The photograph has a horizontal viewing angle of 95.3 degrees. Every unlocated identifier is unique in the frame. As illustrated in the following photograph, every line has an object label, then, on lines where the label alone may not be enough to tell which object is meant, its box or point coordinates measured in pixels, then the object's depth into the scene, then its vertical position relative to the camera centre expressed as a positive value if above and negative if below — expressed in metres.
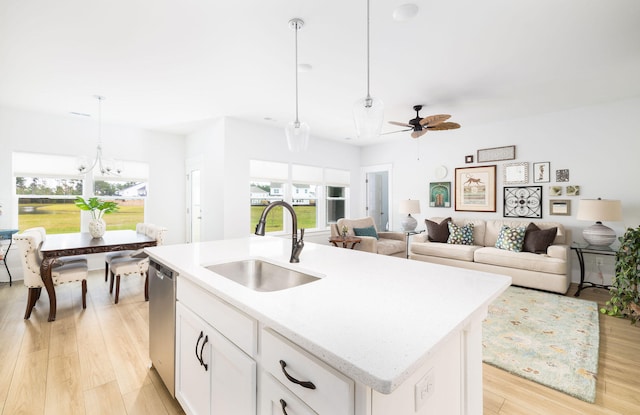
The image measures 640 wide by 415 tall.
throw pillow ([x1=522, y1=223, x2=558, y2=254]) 4.11 -0.51
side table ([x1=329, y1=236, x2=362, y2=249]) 4.96 -0.62
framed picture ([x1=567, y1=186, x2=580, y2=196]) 4.34 +0.21
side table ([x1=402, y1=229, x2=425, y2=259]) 5.65 -0.56
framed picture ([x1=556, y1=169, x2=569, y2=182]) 4.43 +0.45
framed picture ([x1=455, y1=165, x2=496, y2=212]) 5.16 +0.28
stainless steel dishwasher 1.75 -0.75
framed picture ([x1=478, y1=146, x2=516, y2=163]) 4.93 +0.88
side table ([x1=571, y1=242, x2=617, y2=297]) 3.73 -0.62
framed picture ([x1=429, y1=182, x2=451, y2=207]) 5.73 +0.20
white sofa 3.84 -0.79
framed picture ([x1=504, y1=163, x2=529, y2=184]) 4.79 +0.52
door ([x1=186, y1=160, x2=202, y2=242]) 5.62 +0.08
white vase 3.70 -0.30
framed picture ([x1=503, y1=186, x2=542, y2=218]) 4.70 +0.04
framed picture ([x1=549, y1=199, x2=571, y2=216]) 4.44 -0.04
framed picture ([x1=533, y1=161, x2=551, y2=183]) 4.60 +0.51
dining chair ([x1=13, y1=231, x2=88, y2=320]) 2.93 -0.72
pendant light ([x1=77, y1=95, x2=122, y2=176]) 3.99 +0.59
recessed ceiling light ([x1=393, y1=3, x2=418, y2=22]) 2.04 +1.38
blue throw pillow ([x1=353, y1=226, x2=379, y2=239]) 5.54 -0.53
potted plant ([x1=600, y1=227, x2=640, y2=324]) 2.76 -0.75
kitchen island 0.74 -0.38
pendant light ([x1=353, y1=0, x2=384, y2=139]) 1.85 +0.58
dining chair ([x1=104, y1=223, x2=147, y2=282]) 3.78 -0.67
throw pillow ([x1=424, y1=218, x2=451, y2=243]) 5.29 -0.49
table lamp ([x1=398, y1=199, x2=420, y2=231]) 5.71 -0.13
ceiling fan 3.66 +1.05
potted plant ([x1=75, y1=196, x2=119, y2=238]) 3.67 -0.09
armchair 5.16 -0.68
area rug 2.08 -1.21
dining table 2.96 -0.45
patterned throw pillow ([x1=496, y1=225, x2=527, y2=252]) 4.29 -0.52
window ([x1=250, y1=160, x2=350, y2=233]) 5.47 +0.26
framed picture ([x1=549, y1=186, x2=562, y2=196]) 4.50 +0.21
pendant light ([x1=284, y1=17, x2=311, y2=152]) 2.26 +0.57
